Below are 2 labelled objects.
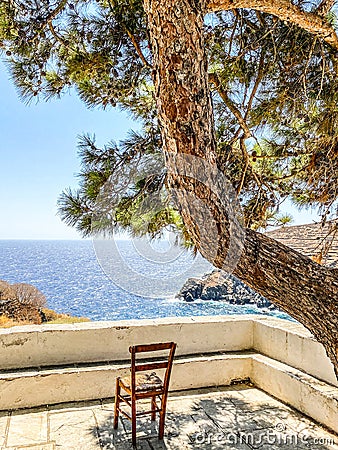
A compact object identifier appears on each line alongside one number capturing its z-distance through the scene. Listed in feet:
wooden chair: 9.45
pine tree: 9.50
